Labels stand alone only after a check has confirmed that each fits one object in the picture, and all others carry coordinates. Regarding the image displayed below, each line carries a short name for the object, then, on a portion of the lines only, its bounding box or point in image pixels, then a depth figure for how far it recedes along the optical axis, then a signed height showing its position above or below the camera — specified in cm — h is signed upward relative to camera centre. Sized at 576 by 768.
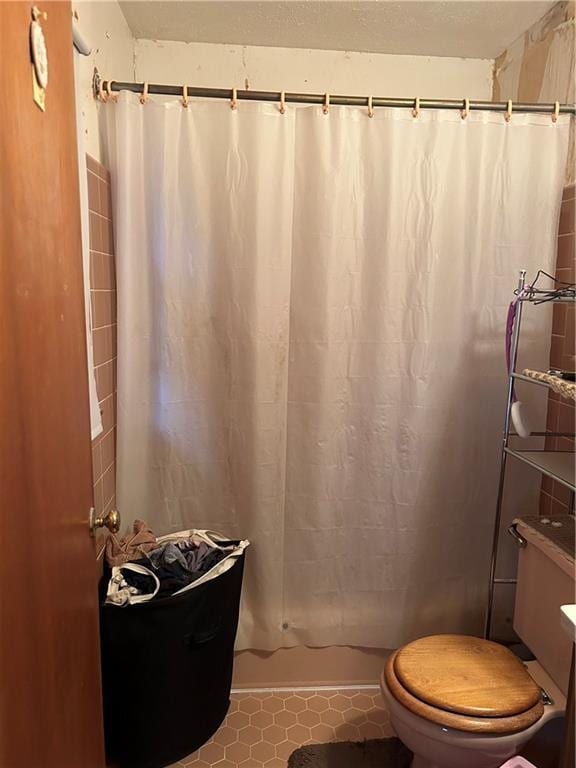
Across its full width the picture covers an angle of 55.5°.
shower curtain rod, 158 +60
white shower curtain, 167 -11
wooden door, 67 -18
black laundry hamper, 143 -101
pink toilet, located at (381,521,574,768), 128 -94
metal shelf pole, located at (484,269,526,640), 160 -40
